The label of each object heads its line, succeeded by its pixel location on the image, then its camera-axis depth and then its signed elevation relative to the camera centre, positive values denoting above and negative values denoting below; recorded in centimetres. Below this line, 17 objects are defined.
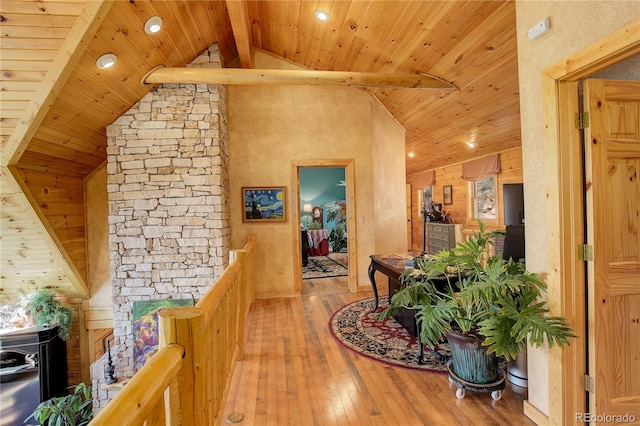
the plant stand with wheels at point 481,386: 202 -118
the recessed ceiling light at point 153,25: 284 +182
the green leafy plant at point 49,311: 429 -126
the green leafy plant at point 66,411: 373 -237
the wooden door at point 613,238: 165 -18
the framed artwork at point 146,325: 390 -135
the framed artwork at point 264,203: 466 +19
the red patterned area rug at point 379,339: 259 -125
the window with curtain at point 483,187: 567 +44
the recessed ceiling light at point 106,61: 284 +150
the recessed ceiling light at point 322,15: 329 +217
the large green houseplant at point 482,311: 167 -62
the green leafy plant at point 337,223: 915 -29
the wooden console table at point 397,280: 263 -76
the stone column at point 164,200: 392 +24
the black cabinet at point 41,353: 412 -183
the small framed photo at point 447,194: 716 +39
